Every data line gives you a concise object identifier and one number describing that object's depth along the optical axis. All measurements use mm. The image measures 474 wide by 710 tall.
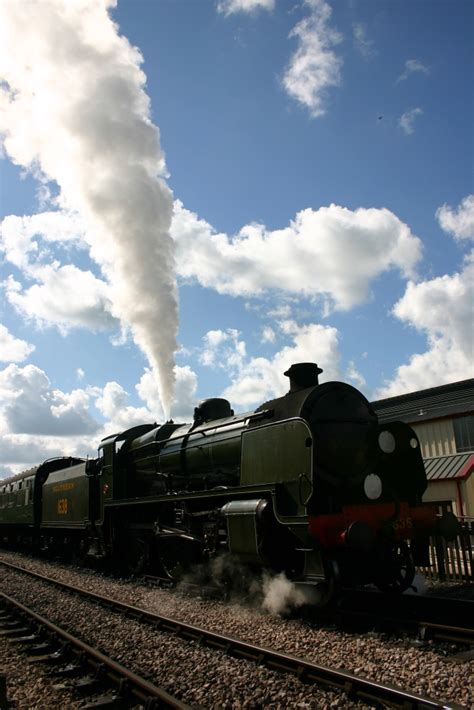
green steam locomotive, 6770
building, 15742
